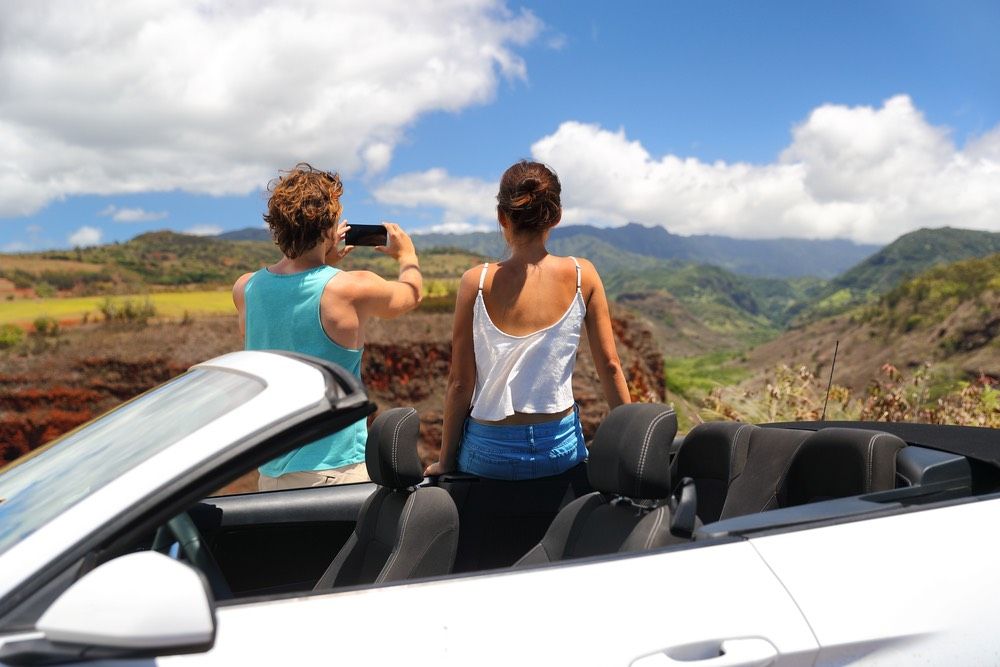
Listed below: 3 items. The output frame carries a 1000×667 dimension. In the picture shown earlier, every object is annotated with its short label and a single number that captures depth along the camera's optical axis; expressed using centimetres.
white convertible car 142
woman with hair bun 281
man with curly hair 280
